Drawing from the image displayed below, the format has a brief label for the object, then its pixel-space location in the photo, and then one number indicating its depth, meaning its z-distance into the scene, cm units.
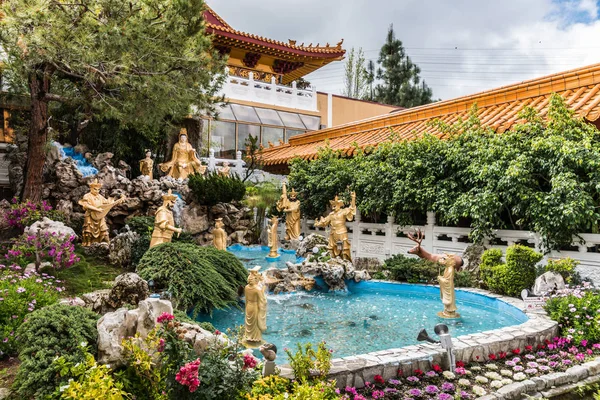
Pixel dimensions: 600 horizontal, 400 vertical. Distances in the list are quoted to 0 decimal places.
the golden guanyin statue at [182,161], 1377
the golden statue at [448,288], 646
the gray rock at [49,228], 758
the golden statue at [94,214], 969
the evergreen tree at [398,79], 2978
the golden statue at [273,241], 1205
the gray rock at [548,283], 668
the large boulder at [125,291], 477
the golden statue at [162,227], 837
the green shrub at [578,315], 512
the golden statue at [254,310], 494
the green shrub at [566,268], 675
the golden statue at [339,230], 1006
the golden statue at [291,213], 1335
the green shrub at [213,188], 1255
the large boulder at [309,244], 1171
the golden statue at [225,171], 1435
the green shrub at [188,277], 623
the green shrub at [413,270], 891
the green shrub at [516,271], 721
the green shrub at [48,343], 305
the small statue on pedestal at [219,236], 1019
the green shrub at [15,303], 406
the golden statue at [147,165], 1291
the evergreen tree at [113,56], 698
